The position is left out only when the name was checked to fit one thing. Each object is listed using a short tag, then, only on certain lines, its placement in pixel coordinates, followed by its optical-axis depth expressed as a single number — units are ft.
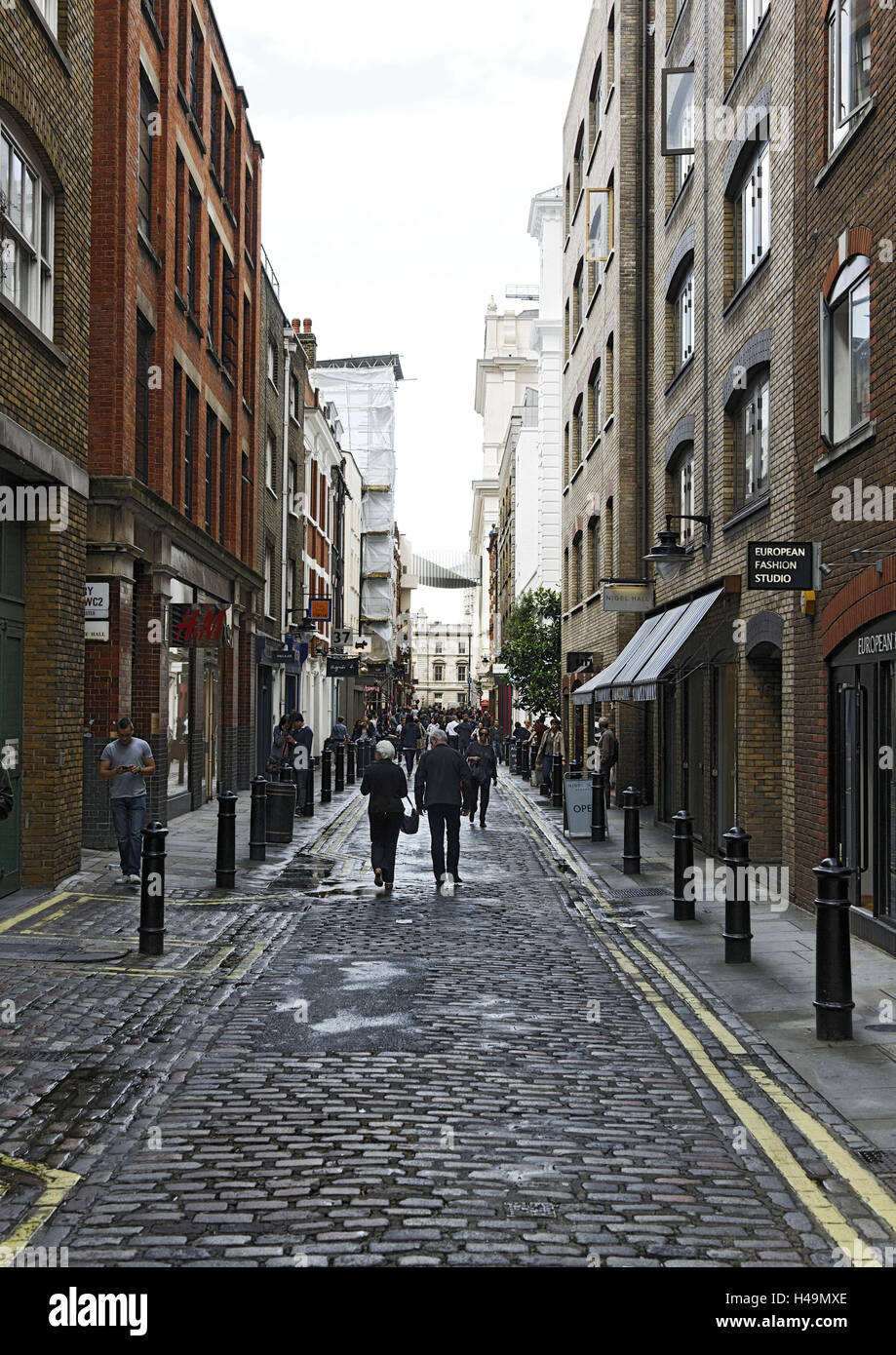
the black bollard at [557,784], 85.20
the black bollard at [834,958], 24.08
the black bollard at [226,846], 44.27
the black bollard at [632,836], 48.55
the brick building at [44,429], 38.37
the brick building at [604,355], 80.28
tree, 124.67
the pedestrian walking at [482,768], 69.92
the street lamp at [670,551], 55.21
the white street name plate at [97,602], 52.70
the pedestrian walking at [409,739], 114.73
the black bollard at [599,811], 61.26
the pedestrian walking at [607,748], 73.97
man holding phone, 42.45
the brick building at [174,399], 53.36
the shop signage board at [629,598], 72.95
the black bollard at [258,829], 51.96
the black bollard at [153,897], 32.01
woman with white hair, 43.78
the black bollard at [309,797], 74.18
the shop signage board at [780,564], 37.45
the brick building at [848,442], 33.24
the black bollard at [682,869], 38.47
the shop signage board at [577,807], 62.59
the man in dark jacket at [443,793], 46.91
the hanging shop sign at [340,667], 122.06
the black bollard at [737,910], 31.60
